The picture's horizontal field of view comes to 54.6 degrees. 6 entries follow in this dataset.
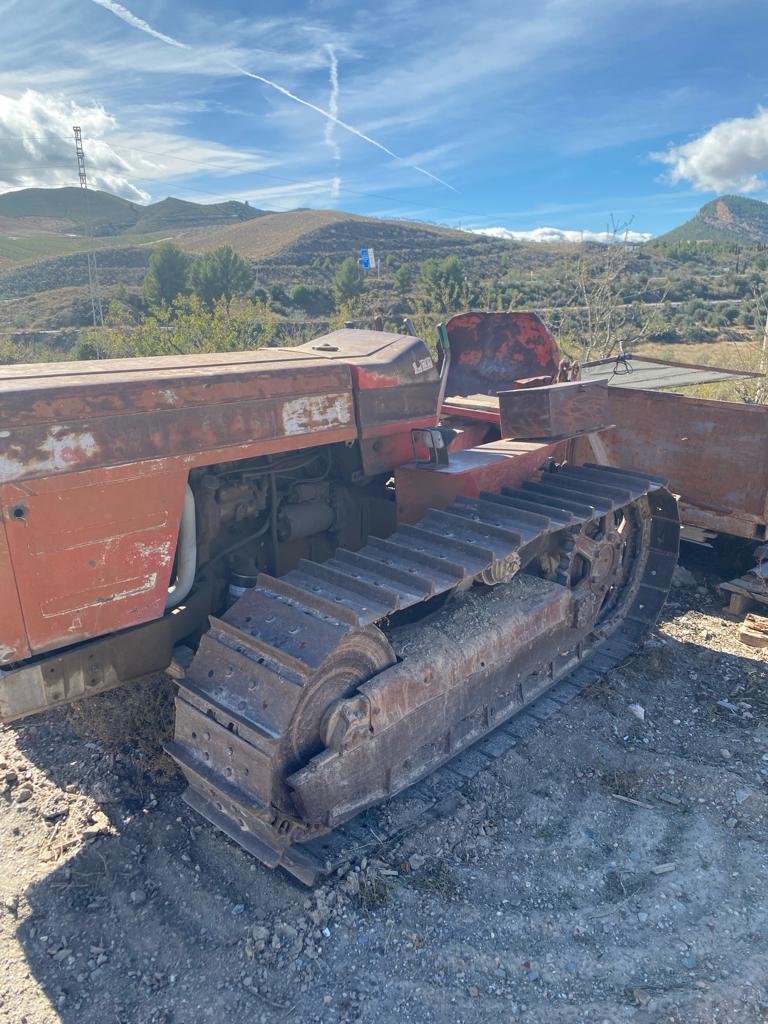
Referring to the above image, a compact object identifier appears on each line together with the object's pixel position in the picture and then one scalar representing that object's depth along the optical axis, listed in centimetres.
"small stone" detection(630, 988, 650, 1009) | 255
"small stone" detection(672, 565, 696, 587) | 627
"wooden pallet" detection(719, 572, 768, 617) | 557
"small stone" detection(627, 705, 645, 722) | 438
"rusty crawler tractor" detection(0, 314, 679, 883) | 273
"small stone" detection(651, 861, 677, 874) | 320
